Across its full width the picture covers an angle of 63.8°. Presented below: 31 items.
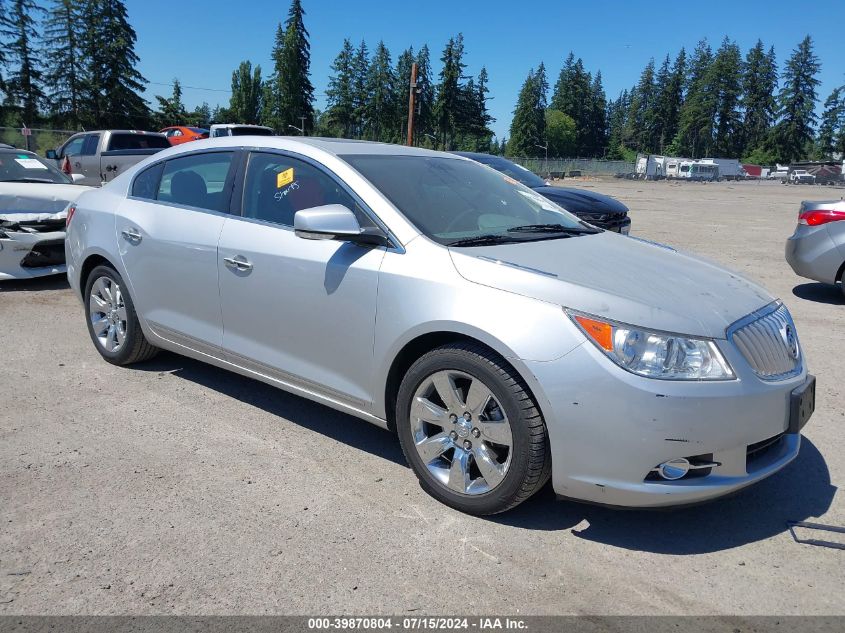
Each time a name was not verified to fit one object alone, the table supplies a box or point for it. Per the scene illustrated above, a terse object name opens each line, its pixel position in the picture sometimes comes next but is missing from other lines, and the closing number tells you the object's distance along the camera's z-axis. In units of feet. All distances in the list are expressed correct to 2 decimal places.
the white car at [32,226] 23.82
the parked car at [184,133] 78.81
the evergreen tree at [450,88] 318.65
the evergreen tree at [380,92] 314.96
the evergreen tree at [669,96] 411.34
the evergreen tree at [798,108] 361.10
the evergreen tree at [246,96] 306.35
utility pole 102.99
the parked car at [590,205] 30.14
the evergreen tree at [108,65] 199.31
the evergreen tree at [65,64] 196.24
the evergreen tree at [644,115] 417.28
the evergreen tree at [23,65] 189.88
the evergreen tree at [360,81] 317.42
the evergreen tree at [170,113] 239.71
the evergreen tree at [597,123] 446.19
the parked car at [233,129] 69.15
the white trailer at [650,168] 252.01
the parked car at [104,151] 46.32
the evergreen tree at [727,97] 378.42
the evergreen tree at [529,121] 381.40
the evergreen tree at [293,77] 261.03
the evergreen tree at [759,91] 378.47
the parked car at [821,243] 25.16
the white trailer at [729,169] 276.21
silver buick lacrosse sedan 8.80
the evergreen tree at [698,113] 384.06
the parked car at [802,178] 237.86
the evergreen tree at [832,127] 365.40
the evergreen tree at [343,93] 316.19
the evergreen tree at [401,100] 320.29
